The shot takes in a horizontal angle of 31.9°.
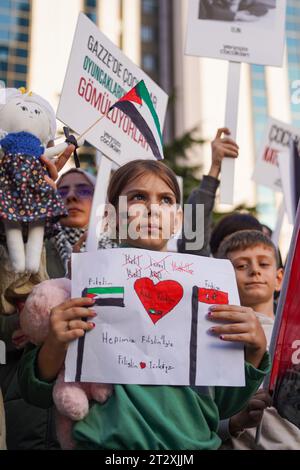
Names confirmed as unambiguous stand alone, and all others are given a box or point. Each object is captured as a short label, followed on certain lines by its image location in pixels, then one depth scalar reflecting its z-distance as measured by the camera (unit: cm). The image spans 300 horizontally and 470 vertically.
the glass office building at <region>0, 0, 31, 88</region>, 1997
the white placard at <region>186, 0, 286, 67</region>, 247
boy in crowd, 166
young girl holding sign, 130
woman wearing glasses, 212
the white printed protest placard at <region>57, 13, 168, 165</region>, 199
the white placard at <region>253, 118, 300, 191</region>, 368
